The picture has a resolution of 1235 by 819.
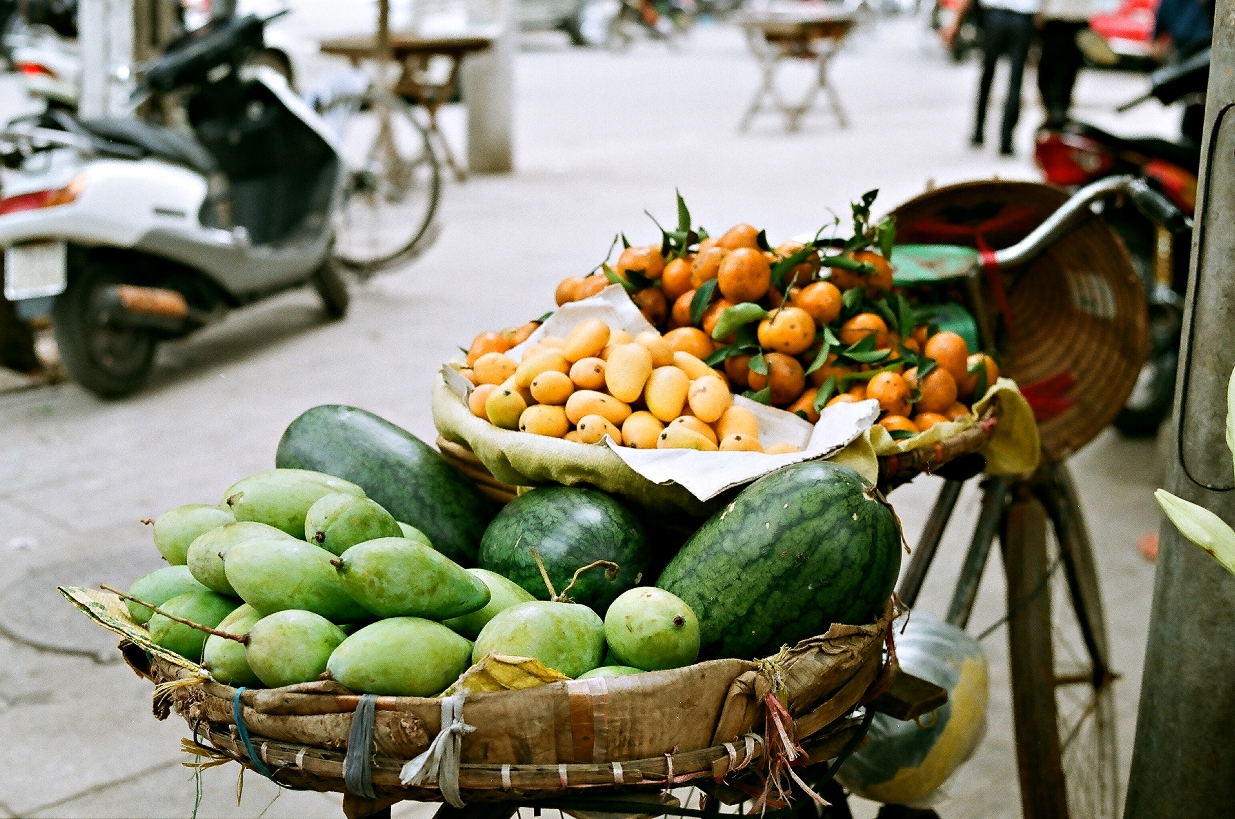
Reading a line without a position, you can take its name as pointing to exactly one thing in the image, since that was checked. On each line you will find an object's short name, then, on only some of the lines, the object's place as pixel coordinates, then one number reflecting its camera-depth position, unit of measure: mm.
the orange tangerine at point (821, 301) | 2942
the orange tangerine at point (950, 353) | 2945
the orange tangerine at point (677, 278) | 3032
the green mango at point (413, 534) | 2599
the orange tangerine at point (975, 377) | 2960
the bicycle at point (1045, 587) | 3134
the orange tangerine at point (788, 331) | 2899
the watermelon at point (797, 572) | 2541
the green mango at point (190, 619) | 2488
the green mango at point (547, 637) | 2425
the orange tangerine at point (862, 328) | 2950
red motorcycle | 4850
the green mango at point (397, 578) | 2422
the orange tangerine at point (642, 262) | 3033
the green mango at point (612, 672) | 2428
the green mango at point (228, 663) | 2425
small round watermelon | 2614
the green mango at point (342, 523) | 2494
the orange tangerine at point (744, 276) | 2940
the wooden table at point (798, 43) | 13438
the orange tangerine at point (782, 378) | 2911
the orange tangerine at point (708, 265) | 2984
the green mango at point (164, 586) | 2557
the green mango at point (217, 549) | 2499
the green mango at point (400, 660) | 2375
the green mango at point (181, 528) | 2598
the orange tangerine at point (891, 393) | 2858
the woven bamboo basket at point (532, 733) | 2345
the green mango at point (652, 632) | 2451
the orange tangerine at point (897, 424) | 2837
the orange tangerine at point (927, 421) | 2862
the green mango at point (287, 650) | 2396
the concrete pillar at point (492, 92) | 10483
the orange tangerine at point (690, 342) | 2966
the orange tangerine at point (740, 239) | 3007
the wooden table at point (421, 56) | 9559
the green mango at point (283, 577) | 2448
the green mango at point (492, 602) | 2511
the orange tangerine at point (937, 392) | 2906
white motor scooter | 5070
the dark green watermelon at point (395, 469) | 2776
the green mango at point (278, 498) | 2599
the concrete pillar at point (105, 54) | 6187
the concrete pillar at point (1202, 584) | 2648
